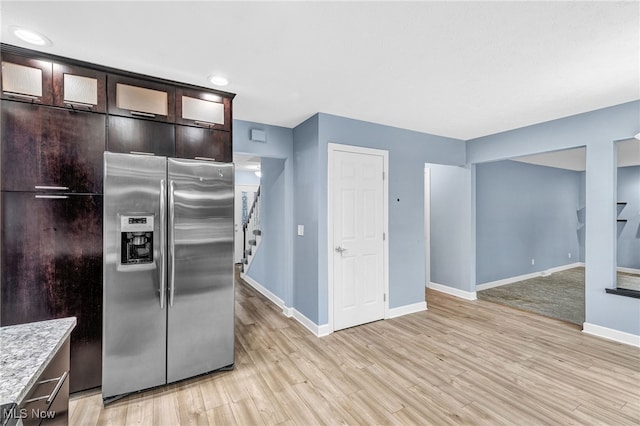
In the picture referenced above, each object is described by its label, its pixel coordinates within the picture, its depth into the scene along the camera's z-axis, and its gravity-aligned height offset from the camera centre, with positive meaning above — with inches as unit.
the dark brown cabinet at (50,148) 79.3 +19.6
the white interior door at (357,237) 137.0 -12.7
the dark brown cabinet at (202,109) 102.4 +39.7
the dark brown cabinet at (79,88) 85.0 +39.4
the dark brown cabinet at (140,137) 91.6 +26.2
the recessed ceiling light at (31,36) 72.8 +47.9
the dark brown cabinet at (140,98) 91.7 +39.5
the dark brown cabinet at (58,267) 79.3 -15.8
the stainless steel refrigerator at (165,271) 84.0 -18.6
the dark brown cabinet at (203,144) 101.9 +26.3
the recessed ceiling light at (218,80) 99.0 +48.3
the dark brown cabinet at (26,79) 79.3 +39.3
